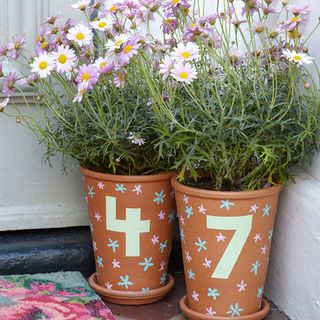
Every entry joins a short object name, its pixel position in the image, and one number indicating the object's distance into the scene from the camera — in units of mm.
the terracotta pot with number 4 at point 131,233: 2289
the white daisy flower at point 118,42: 1929
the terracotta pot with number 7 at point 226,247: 2092
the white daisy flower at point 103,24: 2035
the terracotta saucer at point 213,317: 2184
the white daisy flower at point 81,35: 2053
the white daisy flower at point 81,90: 2000
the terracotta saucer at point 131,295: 2379
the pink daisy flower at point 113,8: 2070
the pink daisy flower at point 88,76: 2020
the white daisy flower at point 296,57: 1924
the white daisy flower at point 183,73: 1923
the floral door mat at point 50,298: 2258
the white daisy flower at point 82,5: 2086
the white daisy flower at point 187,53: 1925
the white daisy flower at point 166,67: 1962
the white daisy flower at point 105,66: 2006
